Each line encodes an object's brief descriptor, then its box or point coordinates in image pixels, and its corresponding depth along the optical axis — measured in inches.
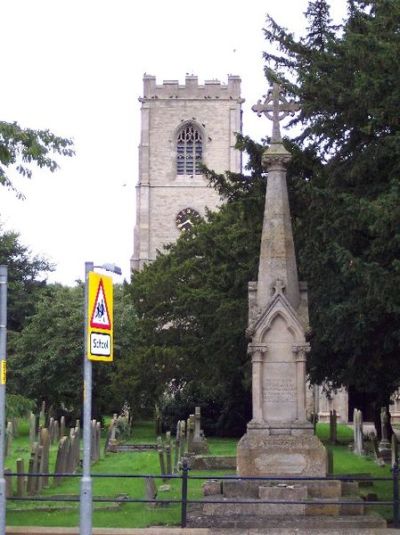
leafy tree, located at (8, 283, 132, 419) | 1670.8
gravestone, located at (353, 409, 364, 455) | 1135.0
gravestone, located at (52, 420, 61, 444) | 1242.6
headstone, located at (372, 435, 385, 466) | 989.9
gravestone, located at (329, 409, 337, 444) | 1407.0
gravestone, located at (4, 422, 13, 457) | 1069.6
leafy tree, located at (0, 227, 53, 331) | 2116.1
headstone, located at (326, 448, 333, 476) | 756.6
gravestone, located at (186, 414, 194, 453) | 1127.6
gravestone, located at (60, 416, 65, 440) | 1289.4
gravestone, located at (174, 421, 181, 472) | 912.2
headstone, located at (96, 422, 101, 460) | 1074.5
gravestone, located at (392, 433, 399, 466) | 939.5
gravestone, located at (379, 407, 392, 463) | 1042.1
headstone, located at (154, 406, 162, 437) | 1712.7
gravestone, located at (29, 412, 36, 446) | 1194.9
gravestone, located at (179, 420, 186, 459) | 992.1
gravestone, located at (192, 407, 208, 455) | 1128.6
